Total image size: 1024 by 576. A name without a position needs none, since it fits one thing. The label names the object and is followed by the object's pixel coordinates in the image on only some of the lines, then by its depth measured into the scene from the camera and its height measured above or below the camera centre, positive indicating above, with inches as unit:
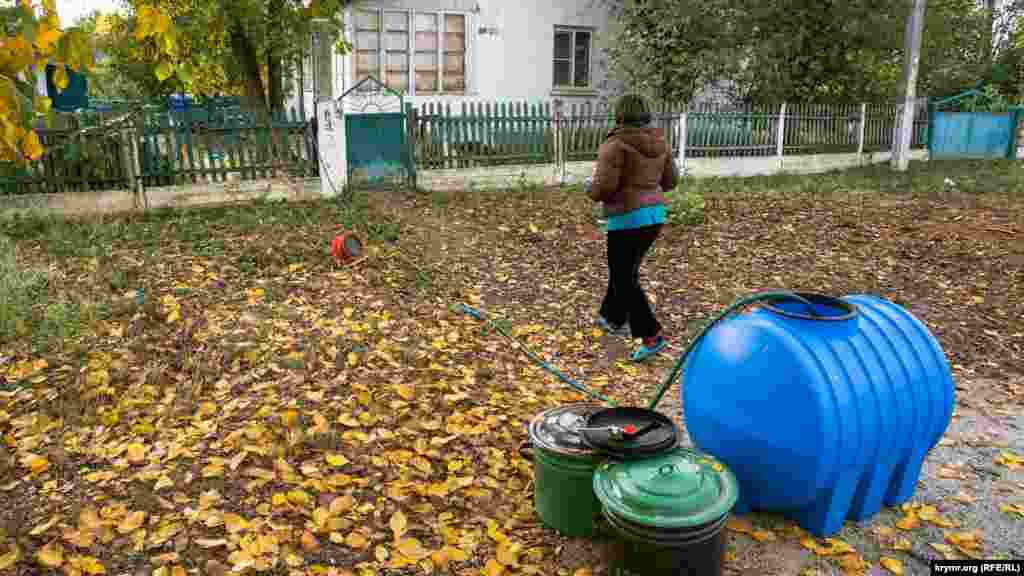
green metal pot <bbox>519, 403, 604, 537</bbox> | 125.3 -59.2
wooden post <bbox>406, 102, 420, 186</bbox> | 460.1 -4.6
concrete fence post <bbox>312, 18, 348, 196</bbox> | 423.5 -5.3
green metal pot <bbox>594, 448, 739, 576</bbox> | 108.2 -56.0
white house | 618.4 +68.9
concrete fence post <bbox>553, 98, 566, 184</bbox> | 514.3 -13.5
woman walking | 201.0 -18.5
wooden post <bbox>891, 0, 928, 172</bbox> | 614.2 +27.9
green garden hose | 128.8 -30.3
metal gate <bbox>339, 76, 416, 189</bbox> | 443.5 -11.7
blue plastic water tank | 120.4 -46.4
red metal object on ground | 296.2 -48.3
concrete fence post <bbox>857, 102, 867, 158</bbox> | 653.9 -3.9
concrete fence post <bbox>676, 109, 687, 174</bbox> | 553.9 -9.9
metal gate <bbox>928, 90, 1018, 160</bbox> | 713.0 -7.7
